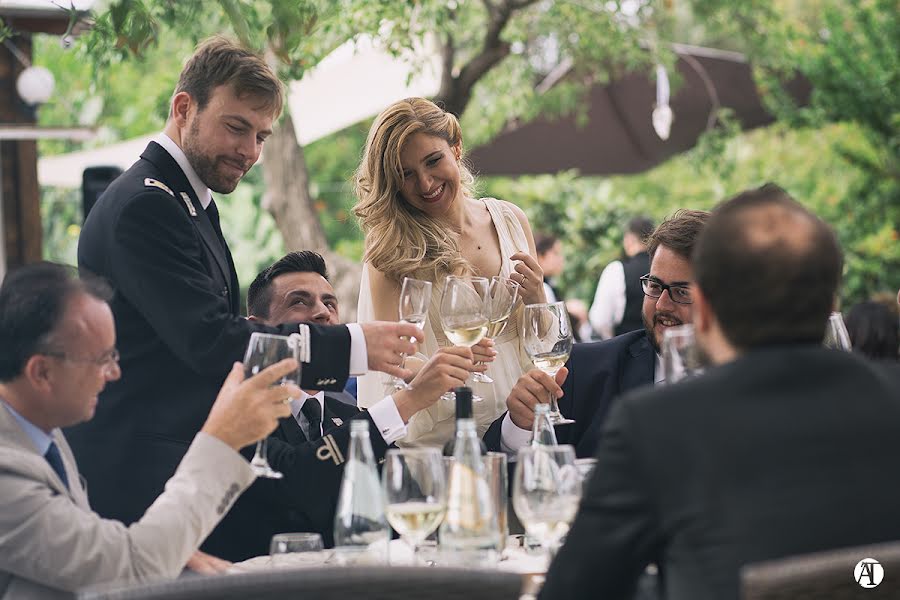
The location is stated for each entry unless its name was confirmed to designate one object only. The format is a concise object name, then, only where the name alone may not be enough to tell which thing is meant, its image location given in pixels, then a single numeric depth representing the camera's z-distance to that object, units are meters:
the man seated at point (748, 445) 1.71
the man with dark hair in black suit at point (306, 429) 3.16
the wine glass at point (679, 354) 2.44
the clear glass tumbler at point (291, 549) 2.55
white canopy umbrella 8.04
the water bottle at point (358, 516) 2.40
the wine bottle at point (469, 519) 2.44
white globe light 8.50
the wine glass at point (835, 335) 3.19
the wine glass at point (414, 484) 2.39
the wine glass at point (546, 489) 2.43
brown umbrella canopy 9.58
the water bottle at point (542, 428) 2.92
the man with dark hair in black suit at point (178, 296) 3.03
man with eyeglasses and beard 3.47
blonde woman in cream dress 3.91
